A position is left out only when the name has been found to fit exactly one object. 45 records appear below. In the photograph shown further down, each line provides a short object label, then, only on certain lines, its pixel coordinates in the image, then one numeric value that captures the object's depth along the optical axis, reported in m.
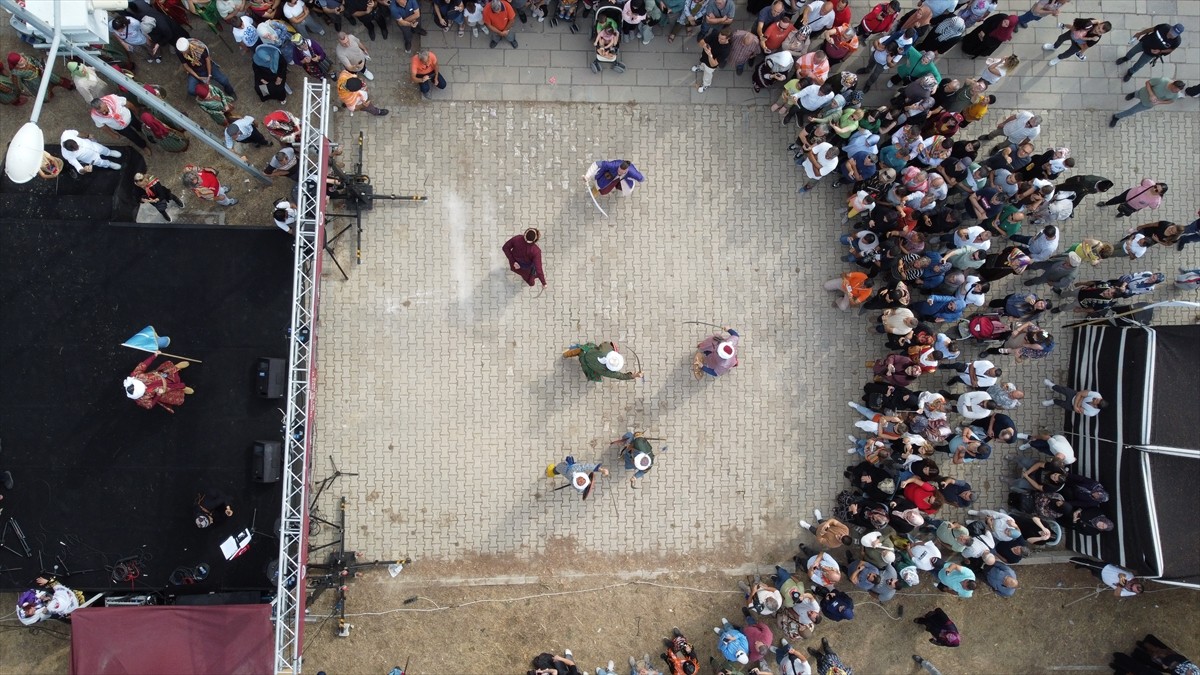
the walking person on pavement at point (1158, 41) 11.89
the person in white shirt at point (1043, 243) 11.46
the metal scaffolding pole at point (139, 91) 7.80
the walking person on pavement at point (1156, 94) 12.11
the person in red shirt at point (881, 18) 11.37
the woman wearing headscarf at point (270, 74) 11.36
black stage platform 11.49
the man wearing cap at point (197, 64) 10.80
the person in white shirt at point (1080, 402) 11.70
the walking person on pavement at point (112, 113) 10.83
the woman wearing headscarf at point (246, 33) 11.03
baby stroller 11.71
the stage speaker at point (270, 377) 11.52
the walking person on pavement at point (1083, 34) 11.77
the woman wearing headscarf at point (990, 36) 11.86
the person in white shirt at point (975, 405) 11.55
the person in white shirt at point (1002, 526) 11.61
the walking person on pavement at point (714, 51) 11.57
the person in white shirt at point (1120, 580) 11.95
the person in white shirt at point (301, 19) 11.06
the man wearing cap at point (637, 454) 11.29
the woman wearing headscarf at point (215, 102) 11.31
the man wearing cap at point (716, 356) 11.41
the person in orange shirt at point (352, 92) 11.27
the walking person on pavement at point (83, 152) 10.92
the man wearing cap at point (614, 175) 11.61
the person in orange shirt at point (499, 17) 11.48
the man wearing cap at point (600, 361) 11.14
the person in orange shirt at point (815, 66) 11.47
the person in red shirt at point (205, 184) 11.20
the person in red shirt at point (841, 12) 11.60
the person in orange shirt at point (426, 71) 11.60
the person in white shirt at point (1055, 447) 11.83
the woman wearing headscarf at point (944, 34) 11.41
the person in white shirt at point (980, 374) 11.53
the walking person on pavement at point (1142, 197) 11.83
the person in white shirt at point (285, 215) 11.12
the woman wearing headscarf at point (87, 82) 10.65
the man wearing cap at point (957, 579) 11.47
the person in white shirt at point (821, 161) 11.45
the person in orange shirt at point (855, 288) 12.02
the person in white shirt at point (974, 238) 11.04
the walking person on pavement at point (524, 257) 11.20
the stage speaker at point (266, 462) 11.53
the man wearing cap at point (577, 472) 11.35
